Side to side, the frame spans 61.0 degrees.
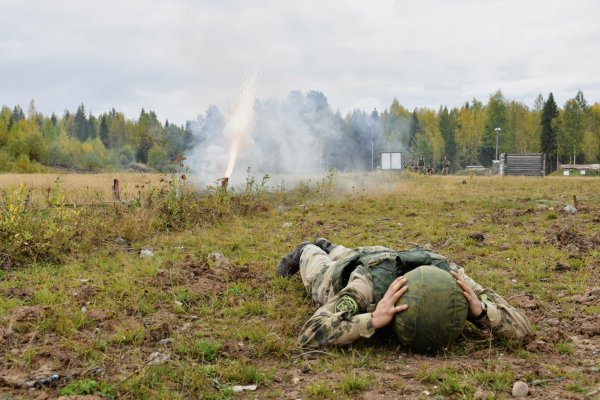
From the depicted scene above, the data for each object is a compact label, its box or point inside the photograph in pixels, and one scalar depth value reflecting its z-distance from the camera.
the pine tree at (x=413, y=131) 77.14
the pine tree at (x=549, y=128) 66.00
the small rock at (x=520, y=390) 3.60
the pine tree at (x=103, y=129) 105.31
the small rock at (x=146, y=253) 8.12
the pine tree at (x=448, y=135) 80.06
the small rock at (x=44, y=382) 3.60
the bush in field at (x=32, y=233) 7.48
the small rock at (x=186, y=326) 5.01
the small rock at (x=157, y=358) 4.01
